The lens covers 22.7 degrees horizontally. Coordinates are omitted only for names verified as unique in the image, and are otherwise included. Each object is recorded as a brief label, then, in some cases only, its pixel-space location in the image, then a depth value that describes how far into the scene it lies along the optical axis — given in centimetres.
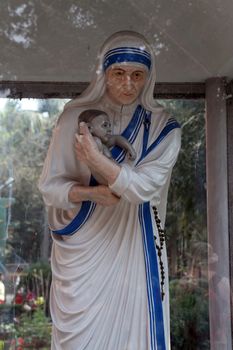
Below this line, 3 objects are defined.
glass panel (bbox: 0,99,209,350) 309
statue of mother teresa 187
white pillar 282
